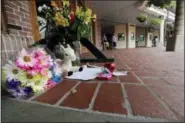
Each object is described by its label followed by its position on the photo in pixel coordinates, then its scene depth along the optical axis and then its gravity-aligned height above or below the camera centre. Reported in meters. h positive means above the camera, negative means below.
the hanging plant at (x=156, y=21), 8.89 +1.89
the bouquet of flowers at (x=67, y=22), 1.32 +0.28
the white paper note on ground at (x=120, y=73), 1.26 -0.17
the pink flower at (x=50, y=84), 0.95 -0.20
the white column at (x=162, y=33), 8.47 +1.27
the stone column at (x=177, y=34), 3.74 +0.51
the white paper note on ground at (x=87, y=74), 1.19 -0.17
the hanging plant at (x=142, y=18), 7.89 +1.87
